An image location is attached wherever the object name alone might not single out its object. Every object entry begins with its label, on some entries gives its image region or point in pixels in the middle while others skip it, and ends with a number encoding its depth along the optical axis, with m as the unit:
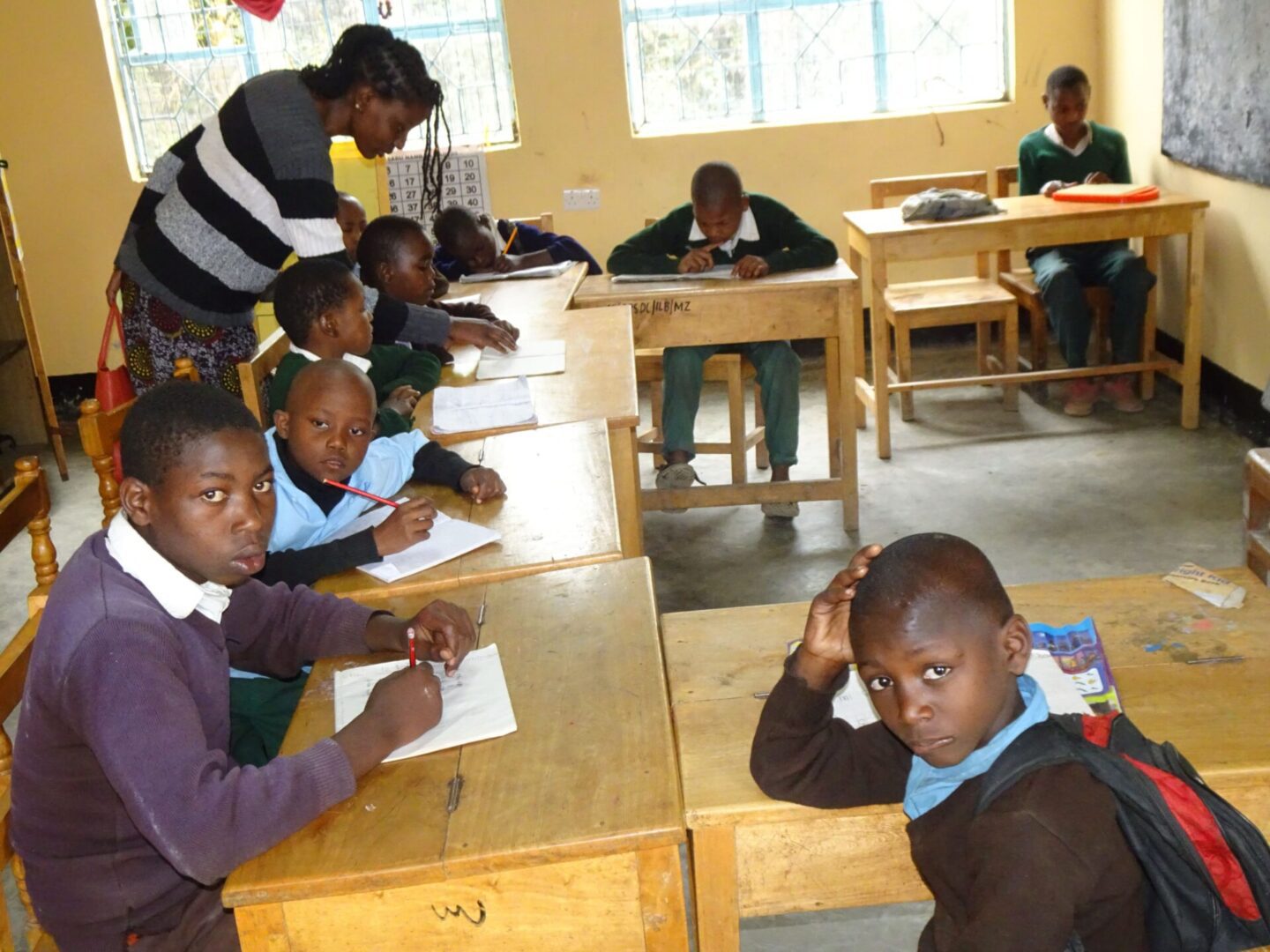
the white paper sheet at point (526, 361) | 3.01
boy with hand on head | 1.09
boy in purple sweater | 1.21
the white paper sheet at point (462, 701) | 1.37
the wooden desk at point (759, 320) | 3.78
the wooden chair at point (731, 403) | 4.02
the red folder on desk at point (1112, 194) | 4.46
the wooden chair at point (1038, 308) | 4.86
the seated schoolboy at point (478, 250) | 4.32
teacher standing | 2.64
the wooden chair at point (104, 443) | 1.98
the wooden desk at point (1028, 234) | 4.36
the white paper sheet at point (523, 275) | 4.27
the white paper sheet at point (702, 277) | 3.93
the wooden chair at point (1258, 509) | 2.28
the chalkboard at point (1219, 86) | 4.11
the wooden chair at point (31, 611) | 1.41
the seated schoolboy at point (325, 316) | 2.55
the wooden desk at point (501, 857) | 1.17
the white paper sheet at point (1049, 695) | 1.41
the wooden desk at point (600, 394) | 2.62
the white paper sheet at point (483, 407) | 2.60
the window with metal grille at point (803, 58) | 5.59
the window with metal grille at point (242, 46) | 5.56
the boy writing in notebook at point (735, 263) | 3.97
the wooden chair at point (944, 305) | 4.68
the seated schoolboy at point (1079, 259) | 4.73
